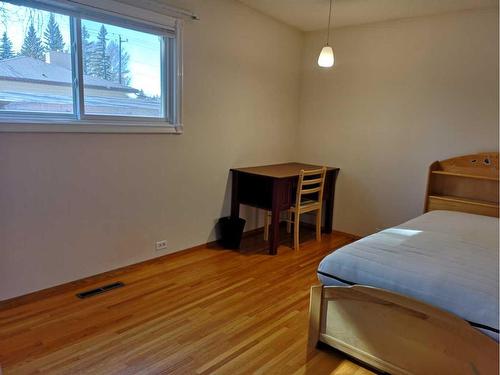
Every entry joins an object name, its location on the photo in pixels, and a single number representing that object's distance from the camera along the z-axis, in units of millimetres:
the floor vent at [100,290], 2732
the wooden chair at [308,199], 3801
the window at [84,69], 2436
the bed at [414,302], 1677
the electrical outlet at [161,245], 3418
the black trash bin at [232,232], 3820
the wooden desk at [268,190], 3670
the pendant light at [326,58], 3236
